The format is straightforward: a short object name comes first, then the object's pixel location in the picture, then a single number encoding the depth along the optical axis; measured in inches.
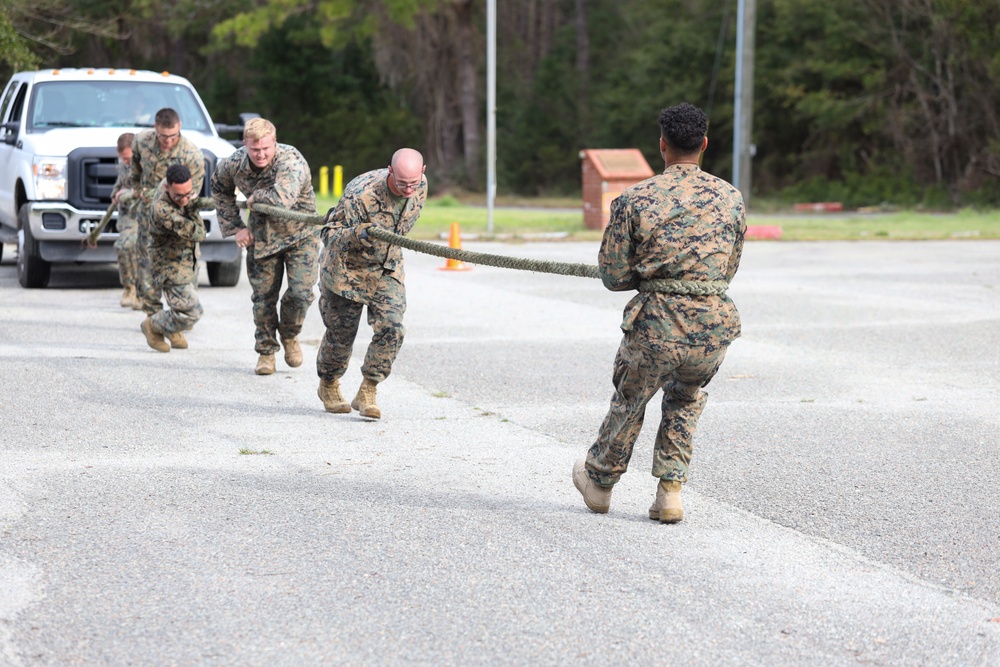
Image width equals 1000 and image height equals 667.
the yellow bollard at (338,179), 1557.6
